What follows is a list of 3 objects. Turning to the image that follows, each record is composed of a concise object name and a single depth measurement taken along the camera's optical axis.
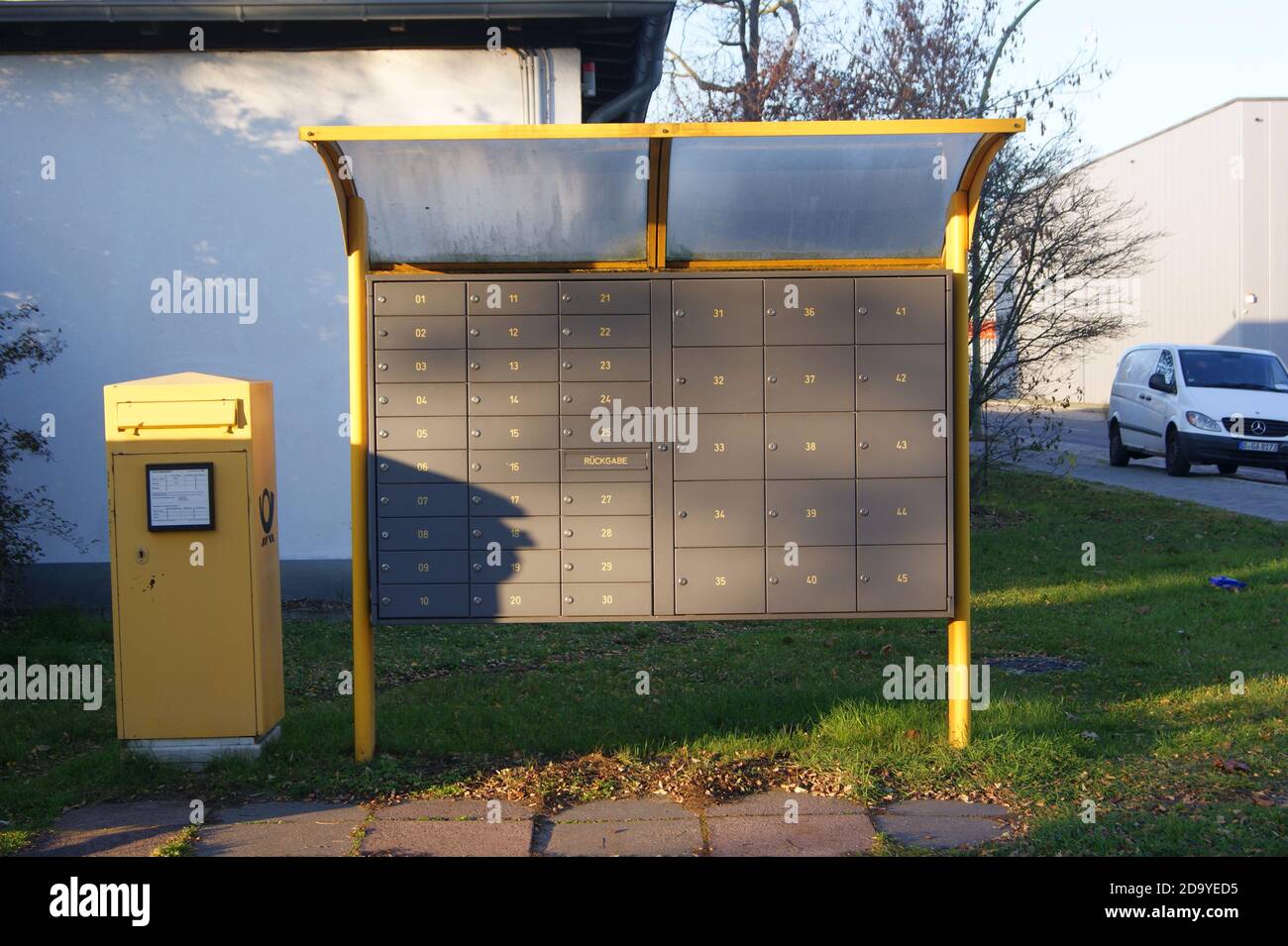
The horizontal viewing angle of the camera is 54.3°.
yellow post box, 5.56
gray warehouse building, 35.22
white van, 17.41
